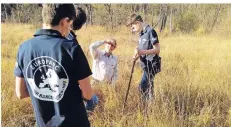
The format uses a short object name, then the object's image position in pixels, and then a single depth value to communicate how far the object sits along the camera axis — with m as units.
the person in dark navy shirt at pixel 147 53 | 3.20
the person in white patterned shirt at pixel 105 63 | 3.18
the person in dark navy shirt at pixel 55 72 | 1.62
